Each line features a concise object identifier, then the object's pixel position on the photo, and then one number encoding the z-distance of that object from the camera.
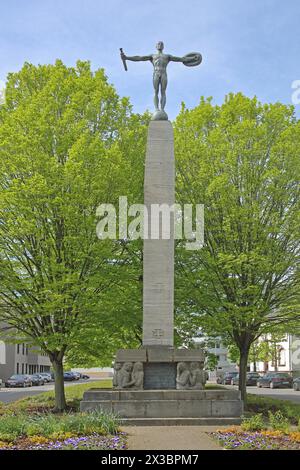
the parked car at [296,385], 43.93
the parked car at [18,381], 53.66
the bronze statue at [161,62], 20.56
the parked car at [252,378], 52.97
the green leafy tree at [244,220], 23.20
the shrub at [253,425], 13.16
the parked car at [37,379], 58.23
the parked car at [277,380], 47.84
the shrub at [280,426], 12.74
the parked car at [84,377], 85.10
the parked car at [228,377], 51.31
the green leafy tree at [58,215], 20.91
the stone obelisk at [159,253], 18.45
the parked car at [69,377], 67.62
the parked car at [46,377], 63.71
